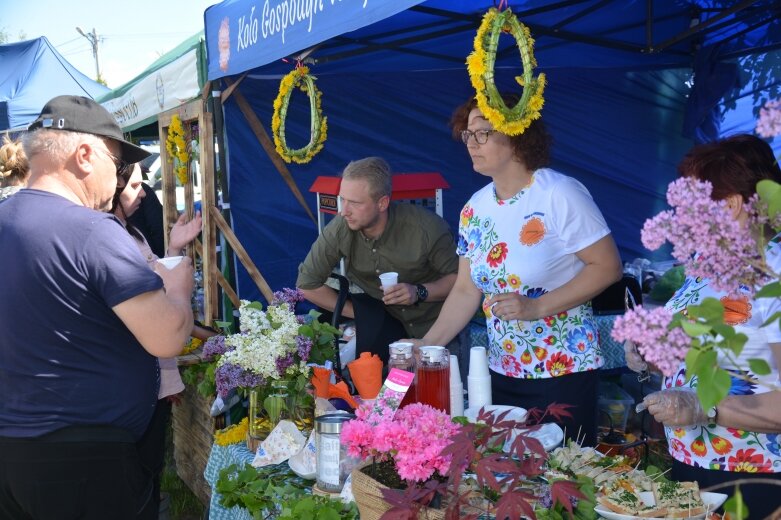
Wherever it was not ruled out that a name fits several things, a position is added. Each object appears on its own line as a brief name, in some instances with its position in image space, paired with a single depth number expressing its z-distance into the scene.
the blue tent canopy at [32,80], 12.40
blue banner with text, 2.51
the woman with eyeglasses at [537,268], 2.28
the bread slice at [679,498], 1.38
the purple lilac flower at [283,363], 2.18
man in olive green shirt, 3.22
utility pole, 44.29
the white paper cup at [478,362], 1.88
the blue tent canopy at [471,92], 4.14
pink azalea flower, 1.26
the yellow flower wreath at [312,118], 3.93
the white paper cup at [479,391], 1.90
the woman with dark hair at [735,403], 1.52
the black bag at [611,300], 4.02
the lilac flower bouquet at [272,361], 2.16
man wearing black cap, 1.71
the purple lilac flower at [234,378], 2.19
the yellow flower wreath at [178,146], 5.20
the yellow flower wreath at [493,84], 2.21
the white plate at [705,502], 1.38
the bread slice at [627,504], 1.39
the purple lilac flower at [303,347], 2.19
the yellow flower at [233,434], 2.50
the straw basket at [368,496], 1.30
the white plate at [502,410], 1.83
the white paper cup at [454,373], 1.85
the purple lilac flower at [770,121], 0.63
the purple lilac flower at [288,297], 2.53
